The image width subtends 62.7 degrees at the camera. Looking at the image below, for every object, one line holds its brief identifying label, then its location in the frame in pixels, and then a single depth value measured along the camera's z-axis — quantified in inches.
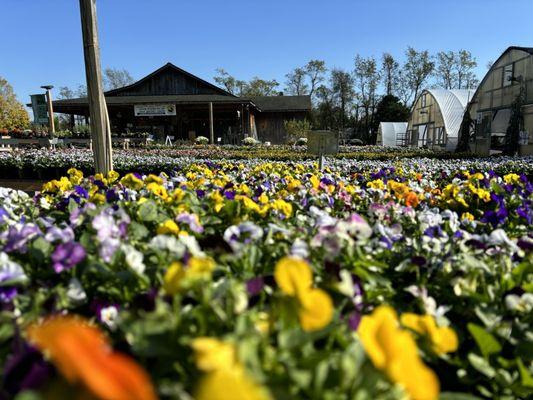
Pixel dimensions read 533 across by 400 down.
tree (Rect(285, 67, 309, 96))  2162.9
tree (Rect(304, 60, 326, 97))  2101.4
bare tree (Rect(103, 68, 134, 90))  2534.4
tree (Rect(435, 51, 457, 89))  2020.2
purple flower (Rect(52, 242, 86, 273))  47.4
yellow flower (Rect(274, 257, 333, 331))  29.7
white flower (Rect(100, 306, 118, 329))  42.9
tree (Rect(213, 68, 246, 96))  2201.0
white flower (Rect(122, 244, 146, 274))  46.3
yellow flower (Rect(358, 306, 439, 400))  23.8
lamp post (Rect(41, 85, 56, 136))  525.4
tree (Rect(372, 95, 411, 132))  1831.9
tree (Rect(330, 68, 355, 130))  1935.3
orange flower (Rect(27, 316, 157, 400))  17.9
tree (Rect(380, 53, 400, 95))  2011.6
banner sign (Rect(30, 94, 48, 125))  522.6
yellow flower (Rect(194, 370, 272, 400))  18.0
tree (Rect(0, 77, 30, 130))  1839.3
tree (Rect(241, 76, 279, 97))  2167.1
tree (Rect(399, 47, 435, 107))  1988.2
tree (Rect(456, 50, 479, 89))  2011.6
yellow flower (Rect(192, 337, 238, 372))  21.6
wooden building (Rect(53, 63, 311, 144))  1039.0
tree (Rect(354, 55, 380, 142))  1980.8
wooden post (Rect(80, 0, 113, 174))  143.3
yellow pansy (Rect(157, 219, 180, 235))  58.0
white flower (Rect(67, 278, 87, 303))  43.3
